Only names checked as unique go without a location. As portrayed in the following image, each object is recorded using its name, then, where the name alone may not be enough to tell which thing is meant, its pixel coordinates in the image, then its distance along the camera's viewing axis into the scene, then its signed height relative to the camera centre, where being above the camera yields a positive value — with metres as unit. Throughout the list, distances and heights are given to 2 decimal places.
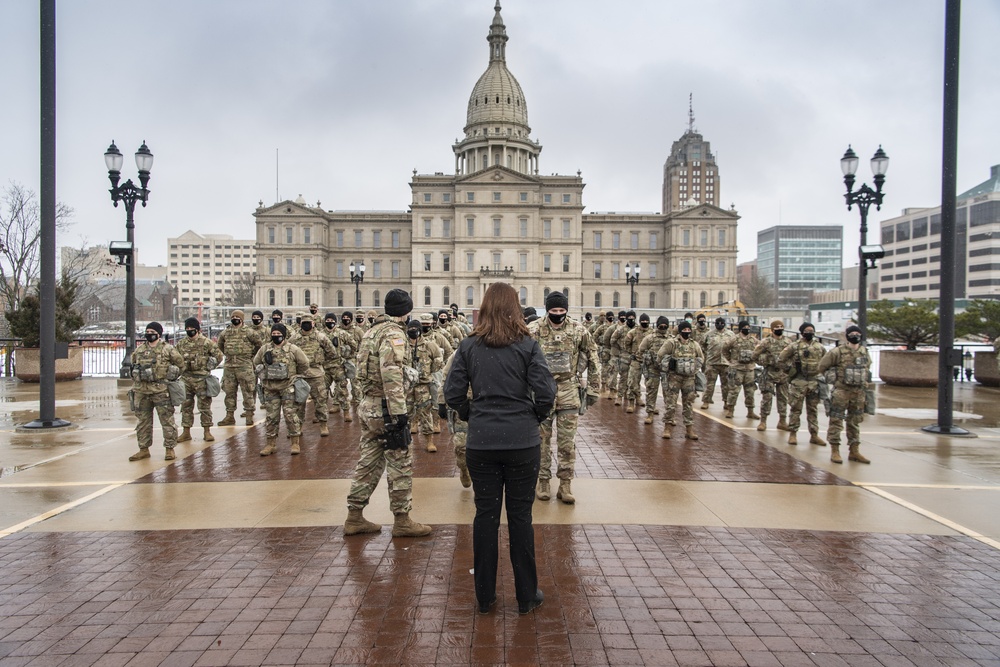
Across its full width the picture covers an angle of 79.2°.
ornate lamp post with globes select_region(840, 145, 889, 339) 14.60 +3.31
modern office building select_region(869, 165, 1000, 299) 100.50 +14.26
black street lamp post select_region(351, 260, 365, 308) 35.95 +3.16
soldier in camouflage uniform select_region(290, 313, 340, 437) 10.48 -0.72
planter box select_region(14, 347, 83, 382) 18.14 -1.34
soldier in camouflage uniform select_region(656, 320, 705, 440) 10.38 -0.74
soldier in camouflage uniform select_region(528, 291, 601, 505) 6.62 -0.61
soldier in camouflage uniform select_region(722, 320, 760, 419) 12.26 -0.83
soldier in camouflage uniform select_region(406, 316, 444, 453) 8.72 -0.58
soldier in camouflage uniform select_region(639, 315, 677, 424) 11.71 -0.70
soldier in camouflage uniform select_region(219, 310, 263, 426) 11.44 -0.80
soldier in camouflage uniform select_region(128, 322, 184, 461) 8.53 -0.89
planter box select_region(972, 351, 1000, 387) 17.70 -1.23
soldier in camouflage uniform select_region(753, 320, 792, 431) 11.03 -0.85
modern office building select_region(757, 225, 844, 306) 180.50 +20.67
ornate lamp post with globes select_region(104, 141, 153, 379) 15.84 +3.54
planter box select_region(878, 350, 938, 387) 17.28 -1.14
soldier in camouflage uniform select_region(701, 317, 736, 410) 13.03 -0.59
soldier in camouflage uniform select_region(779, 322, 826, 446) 9.90 -0.81
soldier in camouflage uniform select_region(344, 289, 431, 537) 5.34 -0.97
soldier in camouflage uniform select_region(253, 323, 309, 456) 9.10 -0.85
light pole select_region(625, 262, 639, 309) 37.84 +3.46
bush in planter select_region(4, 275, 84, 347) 19.03 +0.10
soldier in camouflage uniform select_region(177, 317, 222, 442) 10.18 -0.81
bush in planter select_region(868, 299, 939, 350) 19.30 +0.14
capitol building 81.94 +11.16
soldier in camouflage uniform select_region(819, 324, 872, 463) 8.52 -0.90
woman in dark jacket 4.02 -0.66
